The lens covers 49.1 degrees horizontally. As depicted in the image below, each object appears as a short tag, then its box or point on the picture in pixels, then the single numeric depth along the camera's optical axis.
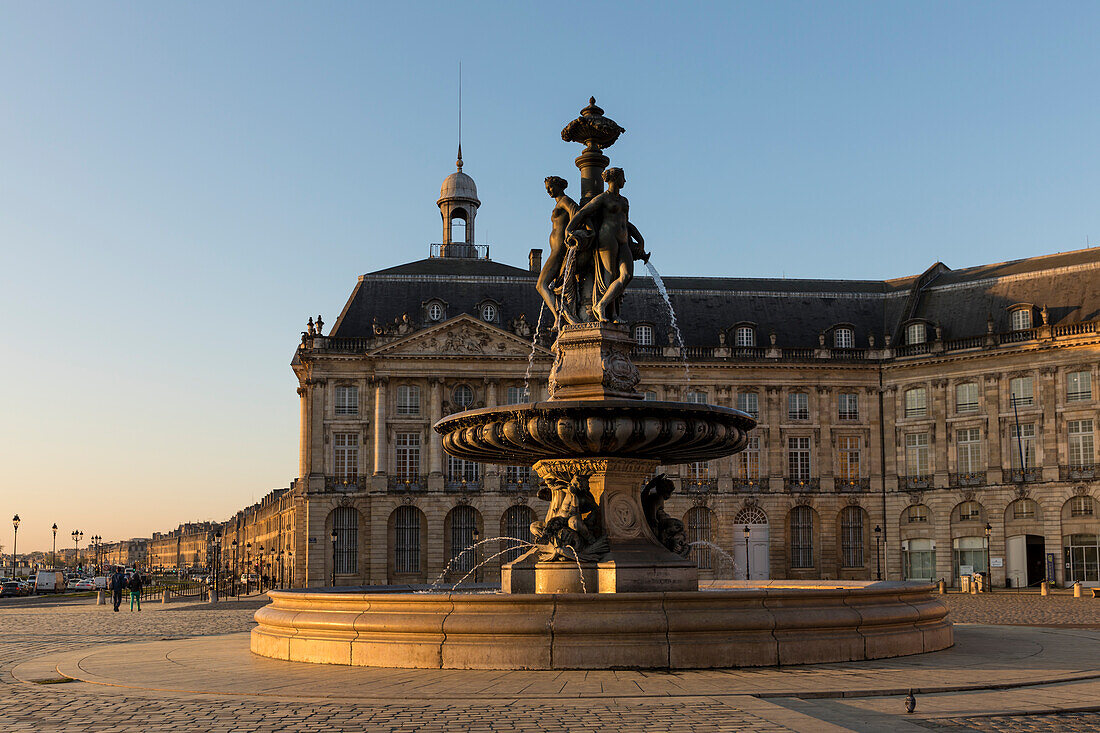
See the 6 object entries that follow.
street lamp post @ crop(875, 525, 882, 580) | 63.45
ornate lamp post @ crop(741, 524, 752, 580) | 62.04
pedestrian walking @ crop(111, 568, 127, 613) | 41.56
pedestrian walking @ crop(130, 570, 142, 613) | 41.31
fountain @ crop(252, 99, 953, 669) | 13.75
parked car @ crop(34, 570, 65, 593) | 72.94
